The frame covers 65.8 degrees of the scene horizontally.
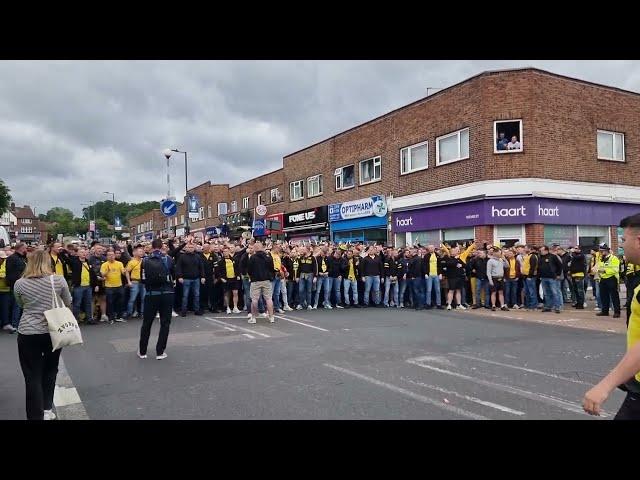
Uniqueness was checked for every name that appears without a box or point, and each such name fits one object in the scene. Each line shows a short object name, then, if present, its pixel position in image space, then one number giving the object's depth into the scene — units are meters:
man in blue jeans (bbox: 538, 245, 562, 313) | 13.91
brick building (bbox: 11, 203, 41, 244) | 122.51
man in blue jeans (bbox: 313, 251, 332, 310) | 15.26
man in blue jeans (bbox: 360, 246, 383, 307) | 15.59
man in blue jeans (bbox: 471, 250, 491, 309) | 14.92
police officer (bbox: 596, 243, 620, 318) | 12.76
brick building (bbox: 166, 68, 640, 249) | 18.41
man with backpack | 7.87
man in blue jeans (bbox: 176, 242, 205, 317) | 13.05
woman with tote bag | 4.74
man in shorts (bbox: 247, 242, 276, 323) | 11.78
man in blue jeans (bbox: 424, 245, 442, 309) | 14.93
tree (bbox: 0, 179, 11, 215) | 46.91
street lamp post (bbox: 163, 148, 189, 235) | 25.73
